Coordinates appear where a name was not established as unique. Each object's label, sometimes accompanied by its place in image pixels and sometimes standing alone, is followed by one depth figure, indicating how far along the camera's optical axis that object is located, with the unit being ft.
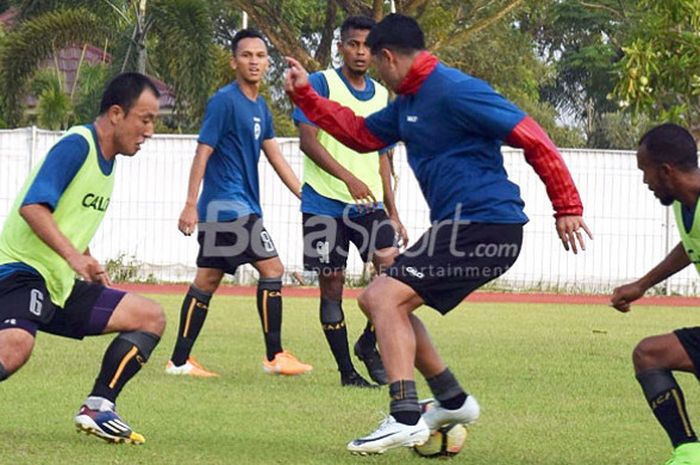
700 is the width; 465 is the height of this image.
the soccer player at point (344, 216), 65.98
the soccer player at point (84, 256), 45.62
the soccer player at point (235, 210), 68.54
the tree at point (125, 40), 171.01
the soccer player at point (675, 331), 42.24
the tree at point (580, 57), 352.90
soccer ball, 46.42
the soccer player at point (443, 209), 45.06
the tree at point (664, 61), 81.00
